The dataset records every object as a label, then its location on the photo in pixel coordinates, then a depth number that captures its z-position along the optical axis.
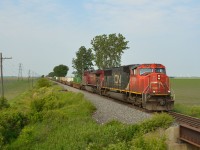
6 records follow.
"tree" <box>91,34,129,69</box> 80.44
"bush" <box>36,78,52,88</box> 57.04
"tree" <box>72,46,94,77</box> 104.19
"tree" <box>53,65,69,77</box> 144.50
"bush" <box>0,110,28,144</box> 16.56
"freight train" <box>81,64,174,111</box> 21.59
